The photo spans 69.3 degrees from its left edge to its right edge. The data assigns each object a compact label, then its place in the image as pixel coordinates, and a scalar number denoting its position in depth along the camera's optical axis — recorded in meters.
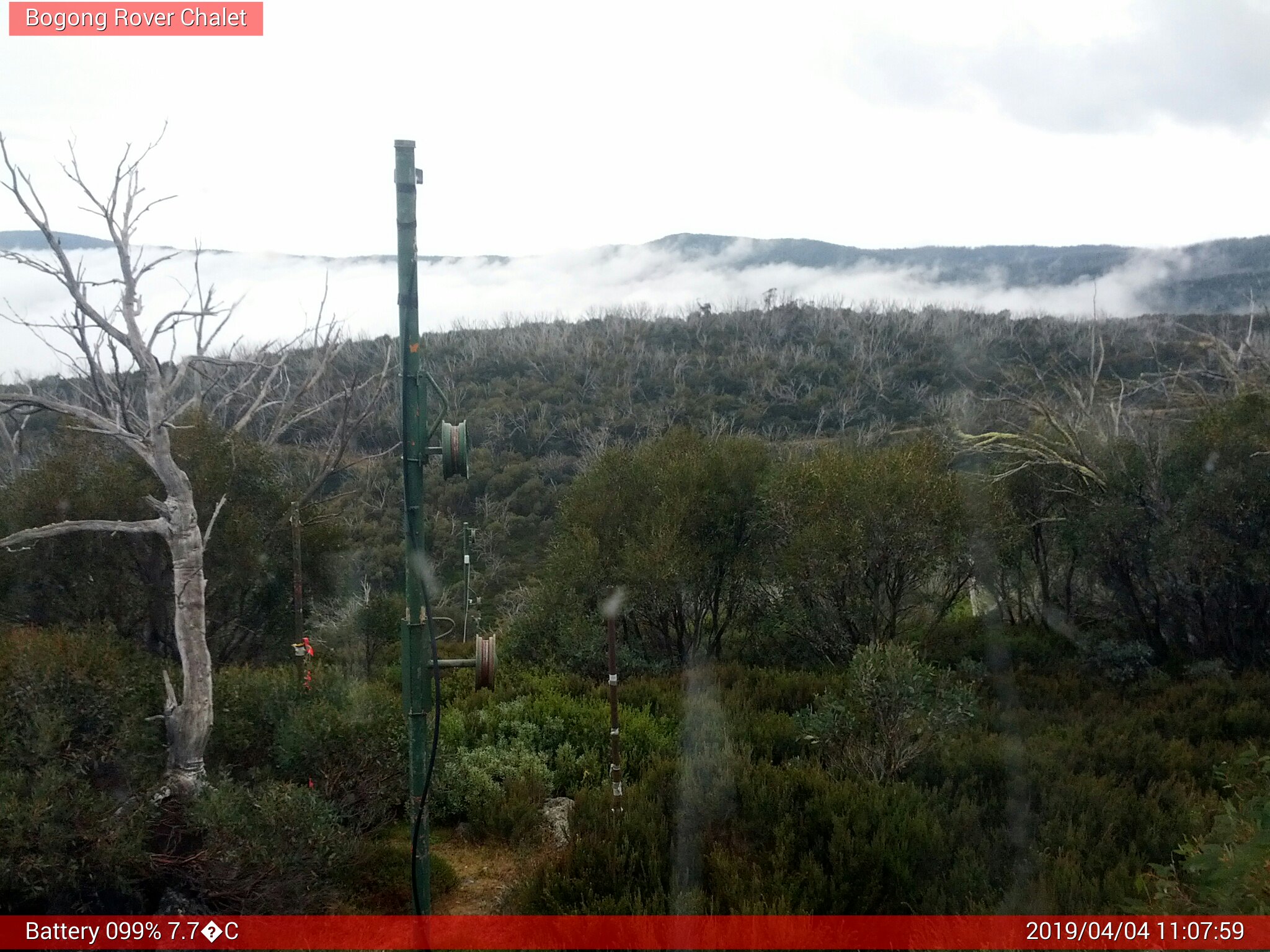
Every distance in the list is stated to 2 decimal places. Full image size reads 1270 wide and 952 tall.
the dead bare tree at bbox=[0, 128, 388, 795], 5.94
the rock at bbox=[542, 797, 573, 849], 7.41
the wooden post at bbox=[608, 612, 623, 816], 7.24
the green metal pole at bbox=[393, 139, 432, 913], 4.86
